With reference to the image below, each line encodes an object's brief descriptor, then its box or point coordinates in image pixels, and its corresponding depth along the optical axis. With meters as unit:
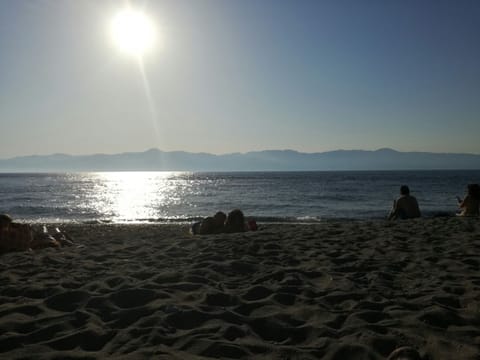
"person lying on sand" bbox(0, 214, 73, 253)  7.49
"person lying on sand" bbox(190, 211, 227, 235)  10.04
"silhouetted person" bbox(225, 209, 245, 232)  10.06
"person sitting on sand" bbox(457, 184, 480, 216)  12.14
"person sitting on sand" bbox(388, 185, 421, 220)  12.45
